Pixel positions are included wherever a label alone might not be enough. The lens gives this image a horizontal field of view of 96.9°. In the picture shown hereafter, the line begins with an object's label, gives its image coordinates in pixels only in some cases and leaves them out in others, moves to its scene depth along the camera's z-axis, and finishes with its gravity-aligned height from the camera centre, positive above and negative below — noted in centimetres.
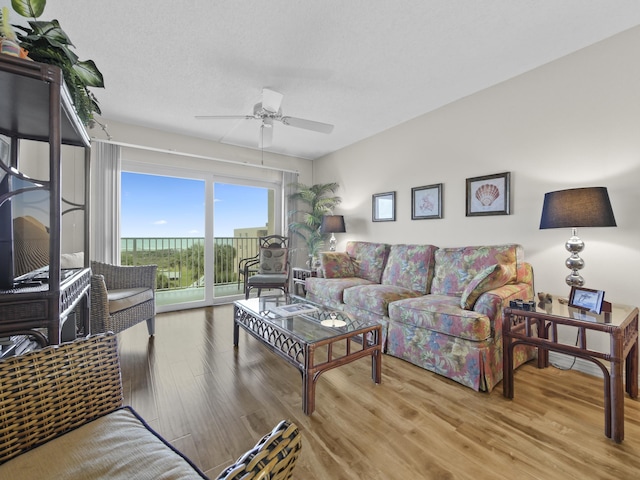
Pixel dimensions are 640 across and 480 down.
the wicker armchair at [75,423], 72 -56
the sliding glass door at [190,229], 393 +17
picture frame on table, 171 -37
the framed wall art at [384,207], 376 +46
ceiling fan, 261 +124
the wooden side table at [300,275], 391 -52
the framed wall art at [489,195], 265 +45
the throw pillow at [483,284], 208 -32
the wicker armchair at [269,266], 382 -38
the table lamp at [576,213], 182 +18
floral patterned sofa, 196 -52
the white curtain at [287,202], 485 +66
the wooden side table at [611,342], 145 -60
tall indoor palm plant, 468 +53
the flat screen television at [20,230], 114 +5
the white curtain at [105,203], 338 +45
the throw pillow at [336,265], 359 -32
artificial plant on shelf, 111 +79
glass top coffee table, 169 -63
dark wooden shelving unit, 99 +16
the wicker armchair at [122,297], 229 -50
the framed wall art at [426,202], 324 +46
